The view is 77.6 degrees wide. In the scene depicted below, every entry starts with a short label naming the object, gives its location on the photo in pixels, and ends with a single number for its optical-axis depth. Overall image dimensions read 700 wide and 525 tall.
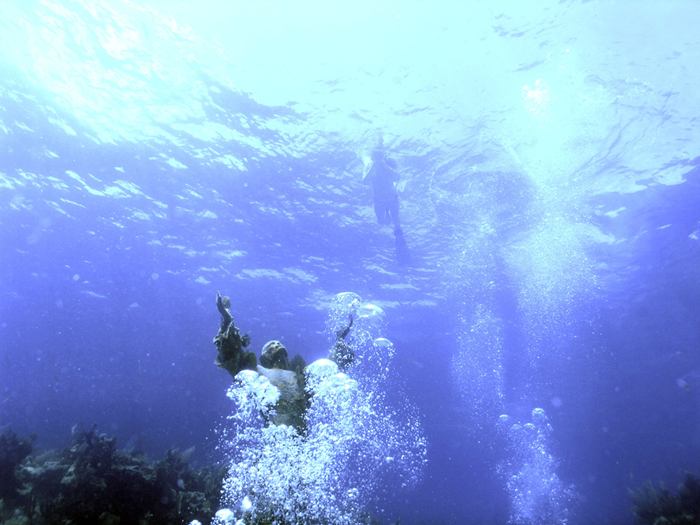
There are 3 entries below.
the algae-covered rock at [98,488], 7.86
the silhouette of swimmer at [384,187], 16.52
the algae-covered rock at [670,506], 13.41
